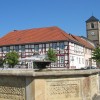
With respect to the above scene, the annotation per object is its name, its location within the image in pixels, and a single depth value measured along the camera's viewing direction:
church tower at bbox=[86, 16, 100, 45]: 57.86
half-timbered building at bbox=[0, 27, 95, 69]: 32.37
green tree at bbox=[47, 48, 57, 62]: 30.55
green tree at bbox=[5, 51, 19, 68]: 31.32
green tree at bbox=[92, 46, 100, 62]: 33.36
